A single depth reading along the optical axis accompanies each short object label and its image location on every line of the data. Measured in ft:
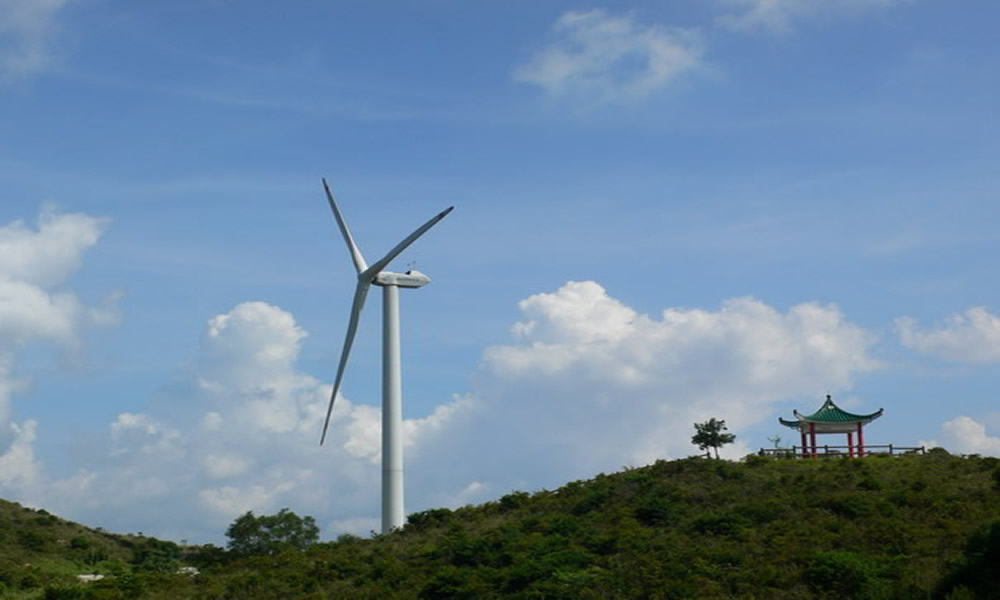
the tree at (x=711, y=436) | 276.00
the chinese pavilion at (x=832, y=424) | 275.18
